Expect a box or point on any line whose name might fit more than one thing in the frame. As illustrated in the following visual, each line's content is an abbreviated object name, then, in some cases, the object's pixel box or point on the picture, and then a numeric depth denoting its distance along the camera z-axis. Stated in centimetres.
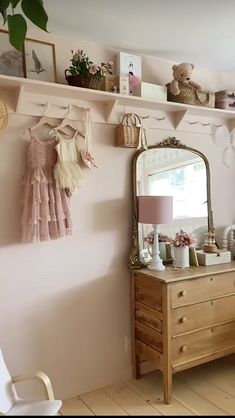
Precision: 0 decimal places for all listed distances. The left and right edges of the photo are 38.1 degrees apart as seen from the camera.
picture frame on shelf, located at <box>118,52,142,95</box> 243
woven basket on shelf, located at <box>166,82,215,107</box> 261
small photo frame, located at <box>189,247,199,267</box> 260
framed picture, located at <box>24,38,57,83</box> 215
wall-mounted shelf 205
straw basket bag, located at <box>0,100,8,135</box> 203
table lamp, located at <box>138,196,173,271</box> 238
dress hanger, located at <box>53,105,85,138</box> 227
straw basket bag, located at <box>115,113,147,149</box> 243
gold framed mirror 257
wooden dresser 228
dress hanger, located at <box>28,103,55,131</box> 220
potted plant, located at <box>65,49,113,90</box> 218
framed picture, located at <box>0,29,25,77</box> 207
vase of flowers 252
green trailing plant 86
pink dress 210
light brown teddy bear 253
